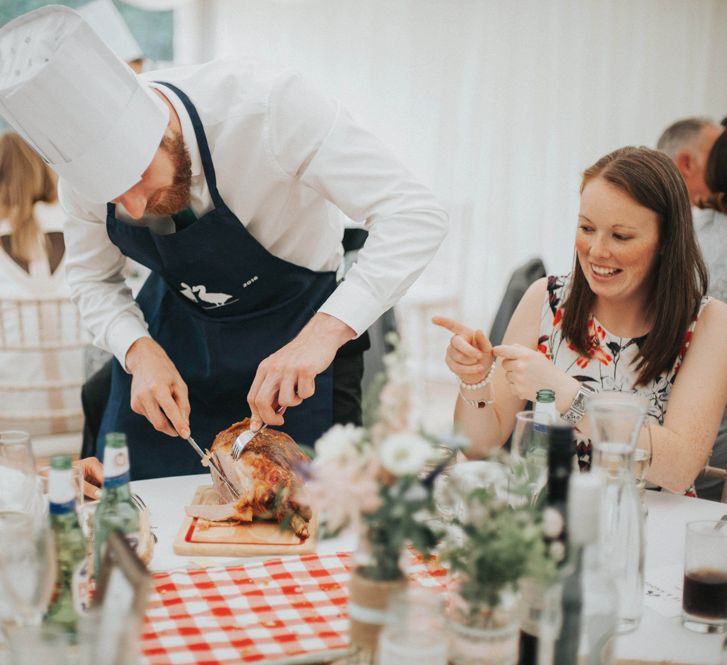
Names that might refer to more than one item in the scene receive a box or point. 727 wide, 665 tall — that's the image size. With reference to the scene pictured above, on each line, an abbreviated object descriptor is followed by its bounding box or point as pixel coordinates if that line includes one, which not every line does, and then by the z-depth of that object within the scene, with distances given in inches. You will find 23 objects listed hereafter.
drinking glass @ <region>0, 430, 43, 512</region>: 52.6
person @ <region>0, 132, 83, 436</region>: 138.1
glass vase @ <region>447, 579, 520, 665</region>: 36.5
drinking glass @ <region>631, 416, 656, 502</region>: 54.6
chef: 66.6
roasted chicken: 60.8
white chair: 137.6
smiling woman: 72.5
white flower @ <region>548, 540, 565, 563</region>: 36.3
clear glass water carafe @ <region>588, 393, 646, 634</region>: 45.1
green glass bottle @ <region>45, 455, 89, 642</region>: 40.8
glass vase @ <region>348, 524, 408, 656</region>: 36.3
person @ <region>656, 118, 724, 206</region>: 141.7
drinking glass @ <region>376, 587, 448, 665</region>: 34.4
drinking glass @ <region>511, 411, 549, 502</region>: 54.4
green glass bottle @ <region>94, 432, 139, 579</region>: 43.5
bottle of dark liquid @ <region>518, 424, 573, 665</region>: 35.4
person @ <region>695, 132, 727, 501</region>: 117.7
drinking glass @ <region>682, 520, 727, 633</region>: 47.1
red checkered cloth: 43.2
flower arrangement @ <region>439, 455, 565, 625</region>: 35.1
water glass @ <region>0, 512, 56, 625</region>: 38.3
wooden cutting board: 57.4
